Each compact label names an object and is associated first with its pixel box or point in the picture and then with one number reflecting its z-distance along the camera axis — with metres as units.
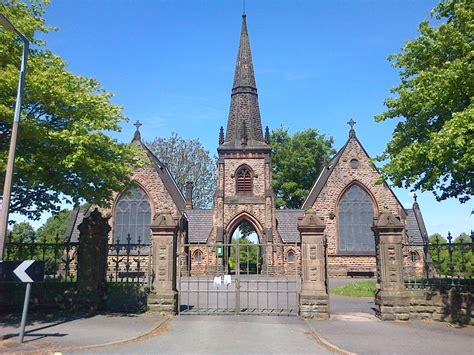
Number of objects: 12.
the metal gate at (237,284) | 13.16
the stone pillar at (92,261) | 12.71
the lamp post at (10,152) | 8.19
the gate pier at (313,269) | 12.04
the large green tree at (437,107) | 9.98
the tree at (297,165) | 49.94
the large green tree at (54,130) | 10.12
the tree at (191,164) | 48.06
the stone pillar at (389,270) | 11.59
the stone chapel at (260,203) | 31.80
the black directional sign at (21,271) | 8.81
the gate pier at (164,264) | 12.38
